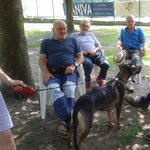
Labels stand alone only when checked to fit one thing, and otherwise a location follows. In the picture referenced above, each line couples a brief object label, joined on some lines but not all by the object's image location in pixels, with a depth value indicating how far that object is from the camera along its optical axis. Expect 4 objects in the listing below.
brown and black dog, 2.98
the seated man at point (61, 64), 3.39
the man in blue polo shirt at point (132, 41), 4.95
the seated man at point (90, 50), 4.66
